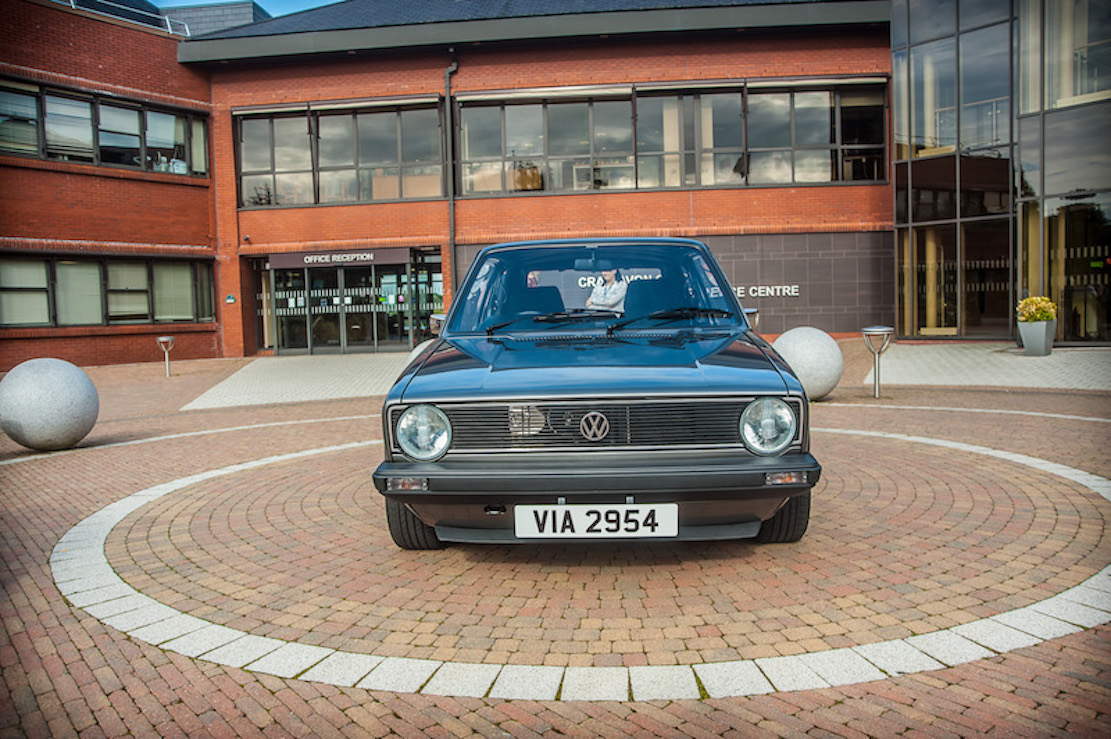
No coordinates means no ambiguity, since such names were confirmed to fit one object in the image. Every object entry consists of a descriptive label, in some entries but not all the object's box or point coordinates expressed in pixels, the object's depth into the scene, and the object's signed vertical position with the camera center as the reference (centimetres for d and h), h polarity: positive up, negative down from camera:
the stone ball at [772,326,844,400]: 1061 -62
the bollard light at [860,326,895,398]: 1107 -37
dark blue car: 331 -54
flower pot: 1567 -57
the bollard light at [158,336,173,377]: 1728 -22
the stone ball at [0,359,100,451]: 812 -73
